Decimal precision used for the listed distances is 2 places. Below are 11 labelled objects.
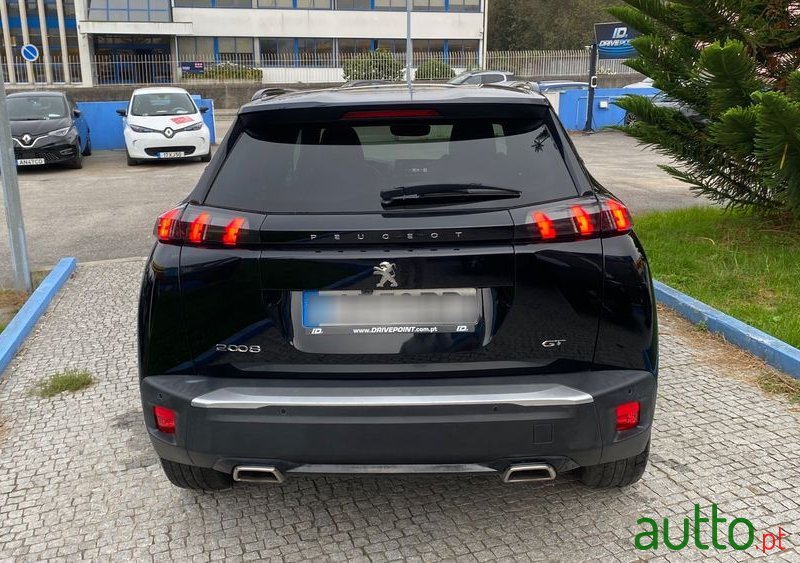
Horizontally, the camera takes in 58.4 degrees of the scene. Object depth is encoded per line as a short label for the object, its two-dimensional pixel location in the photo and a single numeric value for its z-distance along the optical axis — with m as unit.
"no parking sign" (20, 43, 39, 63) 22.36
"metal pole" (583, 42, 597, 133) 20.80
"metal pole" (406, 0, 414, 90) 27.28
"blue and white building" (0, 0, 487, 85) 37.45
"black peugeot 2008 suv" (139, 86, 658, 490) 2.45
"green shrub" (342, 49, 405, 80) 33.31
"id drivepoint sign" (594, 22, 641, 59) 20.94
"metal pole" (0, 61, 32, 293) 5.95
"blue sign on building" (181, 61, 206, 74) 36.59
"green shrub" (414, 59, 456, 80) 34.16
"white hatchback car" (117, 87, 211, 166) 15.02
